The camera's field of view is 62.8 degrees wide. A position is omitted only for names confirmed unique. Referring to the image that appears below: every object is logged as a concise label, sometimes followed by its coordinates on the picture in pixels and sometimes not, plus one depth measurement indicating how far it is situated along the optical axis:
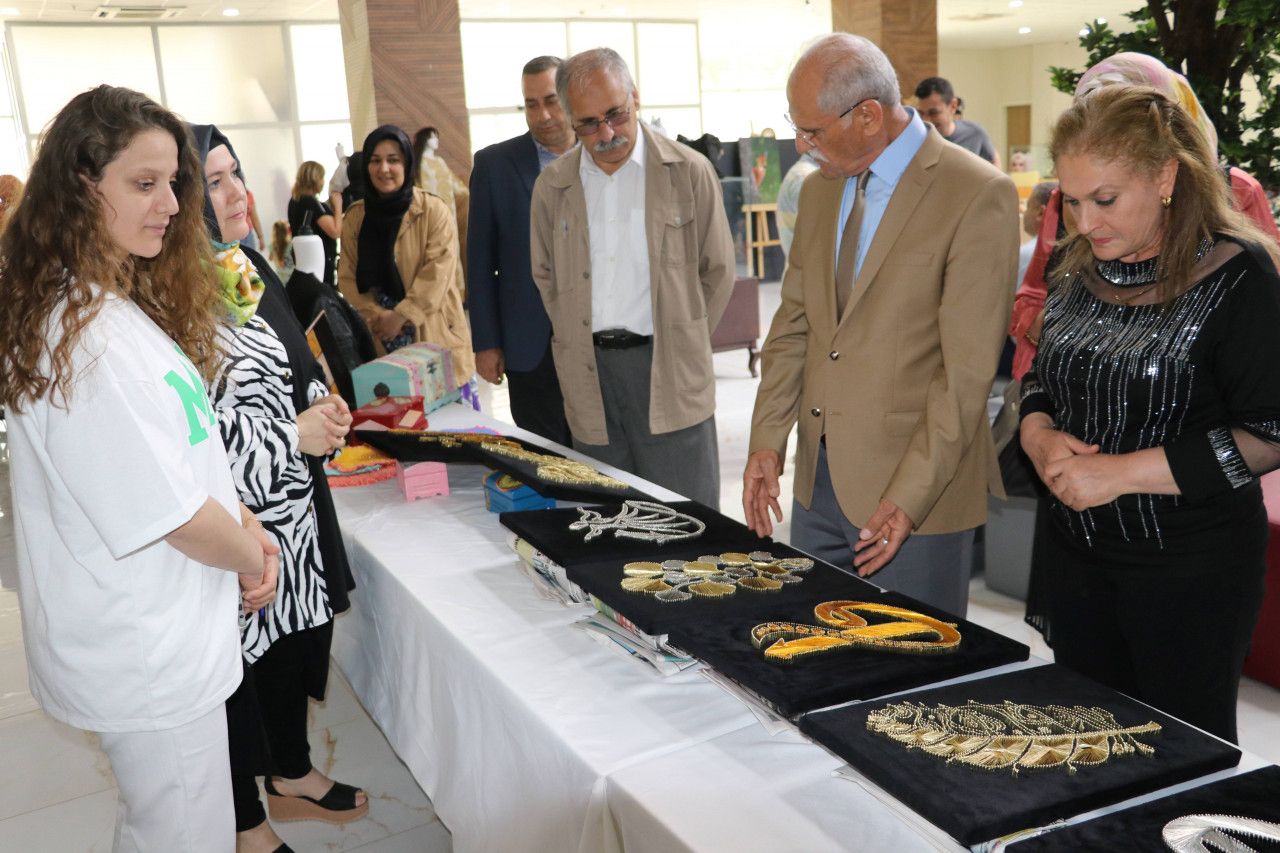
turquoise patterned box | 2.70
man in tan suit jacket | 1.67
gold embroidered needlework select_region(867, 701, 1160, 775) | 1.01
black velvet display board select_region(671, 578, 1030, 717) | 1.15
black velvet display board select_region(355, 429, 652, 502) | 1.96
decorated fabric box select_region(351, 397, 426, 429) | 2.49
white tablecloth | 1.06
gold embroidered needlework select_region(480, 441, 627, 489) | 2.01
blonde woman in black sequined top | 1.36
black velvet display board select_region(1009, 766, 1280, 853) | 0.89
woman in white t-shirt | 1.21
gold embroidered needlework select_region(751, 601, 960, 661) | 1.24
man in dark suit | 3.13
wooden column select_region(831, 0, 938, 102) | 7.98
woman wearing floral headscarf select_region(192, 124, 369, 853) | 1.74
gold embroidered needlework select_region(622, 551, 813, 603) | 1.44
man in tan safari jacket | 2.63
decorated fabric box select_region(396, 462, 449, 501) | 2.27
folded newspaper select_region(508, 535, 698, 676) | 1.36
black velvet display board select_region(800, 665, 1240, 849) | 0.92
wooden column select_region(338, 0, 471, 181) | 7.03
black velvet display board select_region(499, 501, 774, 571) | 1.60
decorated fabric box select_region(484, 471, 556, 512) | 2.06
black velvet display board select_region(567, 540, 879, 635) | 1.35
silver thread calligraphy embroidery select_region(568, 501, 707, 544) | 1.70
